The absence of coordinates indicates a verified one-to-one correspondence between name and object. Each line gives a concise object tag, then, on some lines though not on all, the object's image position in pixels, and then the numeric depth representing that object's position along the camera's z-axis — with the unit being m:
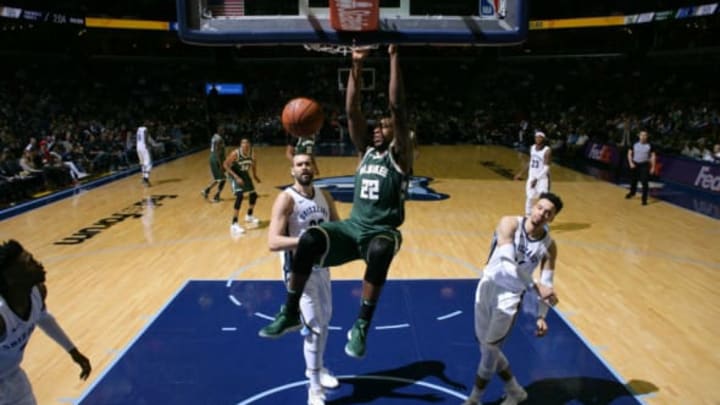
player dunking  3.95
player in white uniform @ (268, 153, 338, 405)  4.55
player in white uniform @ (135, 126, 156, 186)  15.38
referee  12.39
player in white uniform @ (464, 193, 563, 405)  4.33
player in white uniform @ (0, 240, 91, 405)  3.29
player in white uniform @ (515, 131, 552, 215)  10.18
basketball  4.52
